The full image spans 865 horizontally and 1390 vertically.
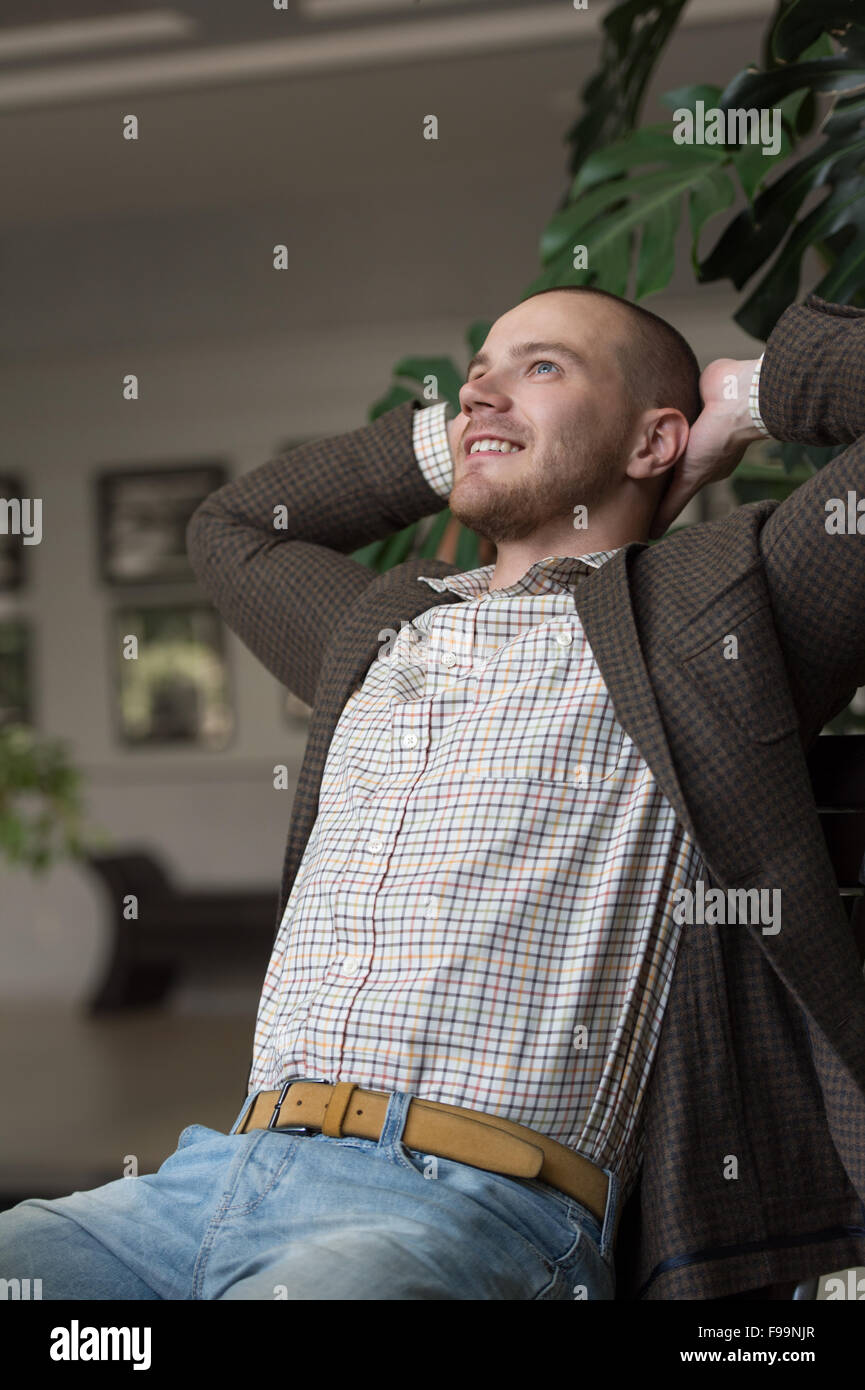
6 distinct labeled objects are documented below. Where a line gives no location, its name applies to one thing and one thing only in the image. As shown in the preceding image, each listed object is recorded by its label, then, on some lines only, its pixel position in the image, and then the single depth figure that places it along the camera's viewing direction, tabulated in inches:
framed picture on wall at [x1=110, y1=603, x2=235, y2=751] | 268.5
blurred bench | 250.8
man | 40.0
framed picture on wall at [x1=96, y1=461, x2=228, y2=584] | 268.7
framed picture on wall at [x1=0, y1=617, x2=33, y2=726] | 277.9
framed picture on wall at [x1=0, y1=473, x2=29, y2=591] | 277.1
